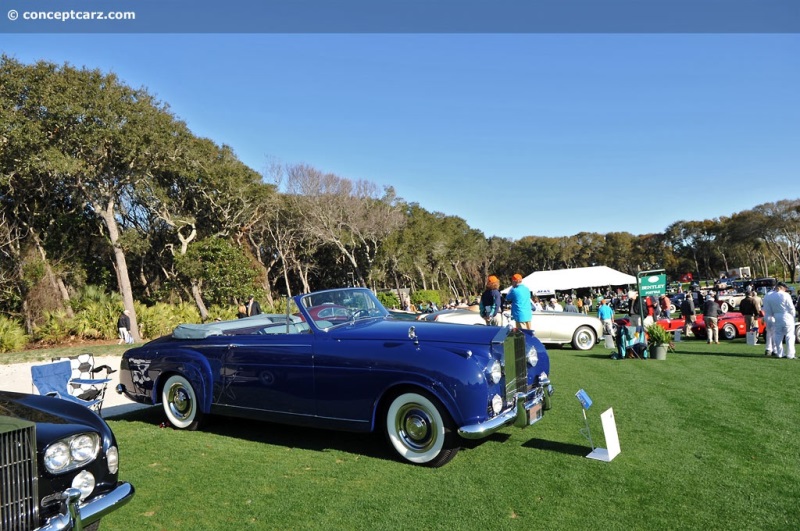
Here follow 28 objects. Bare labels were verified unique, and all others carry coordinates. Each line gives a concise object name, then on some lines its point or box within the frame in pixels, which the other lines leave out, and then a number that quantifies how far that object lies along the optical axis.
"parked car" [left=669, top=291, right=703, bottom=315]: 30.79
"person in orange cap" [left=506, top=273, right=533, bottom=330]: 9.67
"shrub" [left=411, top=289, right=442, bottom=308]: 44.07
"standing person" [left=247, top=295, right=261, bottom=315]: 16.39
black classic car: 2.92
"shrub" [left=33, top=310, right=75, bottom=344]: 19.75
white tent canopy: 31.50
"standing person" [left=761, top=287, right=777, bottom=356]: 11.95
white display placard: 4.86
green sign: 15.24
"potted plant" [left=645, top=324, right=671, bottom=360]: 11.89
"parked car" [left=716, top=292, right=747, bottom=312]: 30.12
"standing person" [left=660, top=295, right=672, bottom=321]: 19.04
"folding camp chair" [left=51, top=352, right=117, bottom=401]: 7.00
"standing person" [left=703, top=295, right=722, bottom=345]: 15.35
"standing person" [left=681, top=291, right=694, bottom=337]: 17.80
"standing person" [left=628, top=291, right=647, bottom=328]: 14.28
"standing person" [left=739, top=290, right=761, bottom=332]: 15.53
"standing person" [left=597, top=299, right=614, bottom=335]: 17.03
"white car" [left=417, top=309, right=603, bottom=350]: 14.84
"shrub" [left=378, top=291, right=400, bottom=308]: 33.88
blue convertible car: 4.73
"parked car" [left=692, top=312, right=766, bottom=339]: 17.03
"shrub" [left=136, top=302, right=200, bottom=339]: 22.27
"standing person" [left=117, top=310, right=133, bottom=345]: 19.25
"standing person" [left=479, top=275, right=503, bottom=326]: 9.86
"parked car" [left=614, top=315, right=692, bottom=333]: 17.51
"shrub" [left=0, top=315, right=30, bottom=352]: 17.94
